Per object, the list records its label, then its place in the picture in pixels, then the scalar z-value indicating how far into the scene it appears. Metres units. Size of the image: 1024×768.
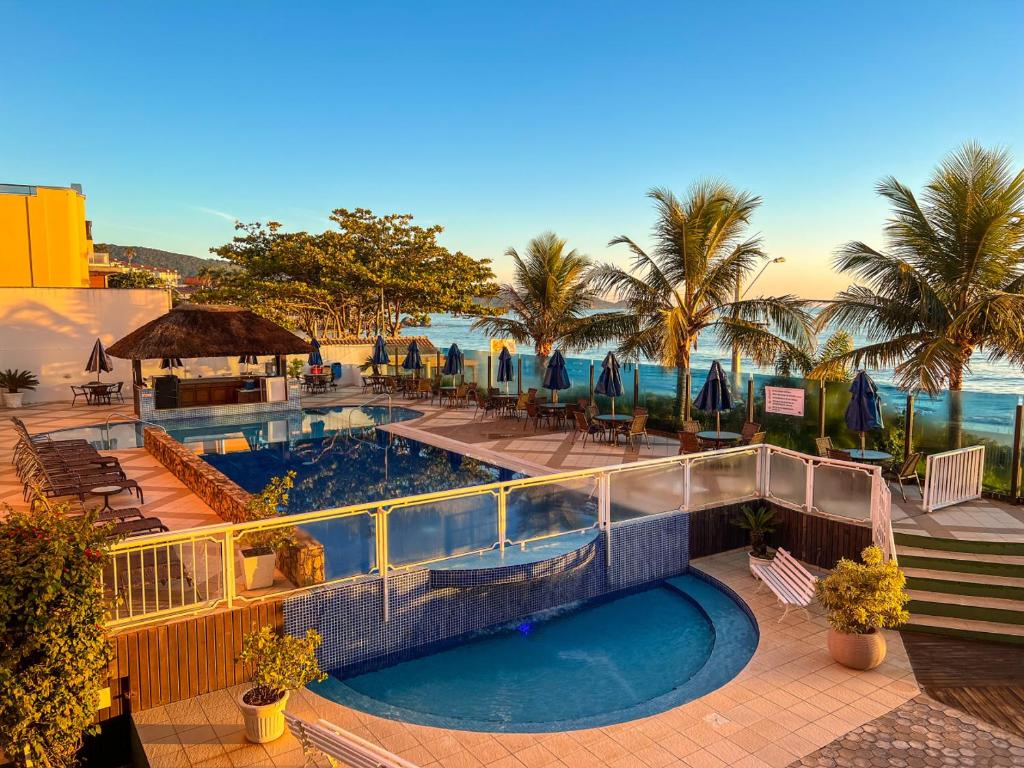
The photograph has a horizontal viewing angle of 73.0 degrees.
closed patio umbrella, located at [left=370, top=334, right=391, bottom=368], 24.62
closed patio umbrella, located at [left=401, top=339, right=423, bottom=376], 23.55
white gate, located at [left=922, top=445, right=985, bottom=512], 9.05
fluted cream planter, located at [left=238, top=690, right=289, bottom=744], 4.85
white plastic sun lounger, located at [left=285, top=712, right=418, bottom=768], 3.70
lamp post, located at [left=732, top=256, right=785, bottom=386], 15.43
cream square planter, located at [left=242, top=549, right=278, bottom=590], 6.07
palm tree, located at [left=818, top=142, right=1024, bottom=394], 11.36
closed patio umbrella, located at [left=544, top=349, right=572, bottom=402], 17.48
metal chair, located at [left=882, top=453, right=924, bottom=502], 10.08
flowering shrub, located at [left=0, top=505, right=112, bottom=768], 3.85
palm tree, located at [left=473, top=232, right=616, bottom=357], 22.67
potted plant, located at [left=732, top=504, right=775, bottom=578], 8.95
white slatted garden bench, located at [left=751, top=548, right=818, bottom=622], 7.09
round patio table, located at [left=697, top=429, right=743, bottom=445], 13.07
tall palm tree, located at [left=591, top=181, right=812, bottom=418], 15.71
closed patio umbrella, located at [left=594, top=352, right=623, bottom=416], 15.72
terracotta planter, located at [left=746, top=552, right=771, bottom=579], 8.15
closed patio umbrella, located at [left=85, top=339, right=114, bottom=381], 21.12
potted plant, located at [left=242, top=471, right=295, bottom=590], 6.09
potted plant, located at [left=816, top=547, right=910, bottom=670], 6.03
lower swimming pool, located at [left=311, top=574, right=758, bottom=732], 5.70
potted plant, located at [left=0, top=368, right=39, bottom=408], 21.47
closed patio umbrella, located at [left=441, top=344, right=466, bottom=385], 21.39
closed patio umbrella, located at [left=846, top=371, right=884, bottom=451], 10.30
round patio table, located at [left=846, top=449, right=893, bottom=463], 10.56
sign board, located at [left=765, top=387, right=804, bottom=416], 13.61
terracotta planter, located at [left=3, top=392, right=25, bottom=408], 21.42
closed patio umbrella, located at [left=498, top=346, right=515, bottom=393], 20.56
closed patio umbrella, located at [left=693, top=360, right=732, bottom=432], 12.82
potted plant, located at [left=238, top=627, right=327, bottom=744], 4.87
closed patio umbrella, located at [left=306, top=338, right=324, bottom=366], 24.71
